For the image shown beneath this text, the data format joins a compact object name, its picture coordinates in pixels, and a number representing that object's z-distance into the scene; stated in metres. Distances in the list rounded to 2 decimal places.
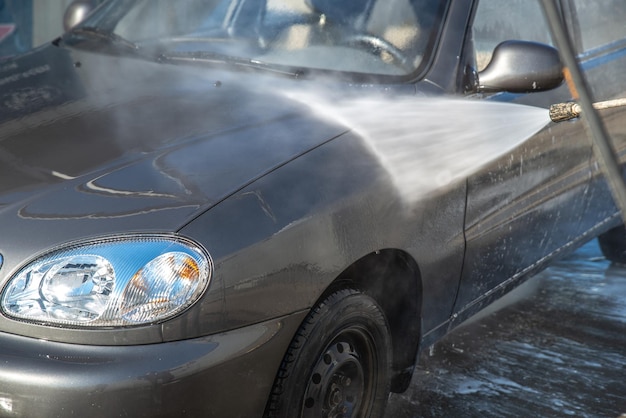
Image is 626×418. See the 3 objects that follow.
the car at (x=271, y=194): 2.15
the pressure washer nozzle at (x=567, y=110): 2.10
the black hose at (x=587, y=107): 1.68
